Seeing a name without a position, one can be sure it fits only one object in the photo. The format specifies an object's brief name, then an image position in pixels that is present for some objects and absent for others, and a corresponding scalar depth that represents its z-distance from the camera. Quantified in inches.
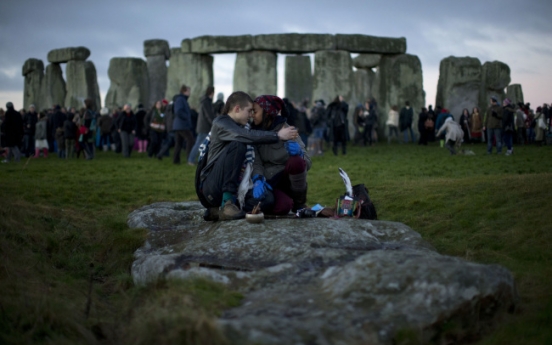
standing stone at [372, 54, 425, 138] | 1175.6
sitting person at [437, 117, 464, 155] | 767.1
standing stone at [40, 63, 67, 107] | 1400.1
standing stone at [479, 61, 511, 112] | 1173.7
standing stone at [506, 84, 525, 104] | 1626.5
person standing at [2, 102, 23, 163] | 729.0
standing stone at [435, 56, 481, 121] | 1158.3
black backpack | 302.2
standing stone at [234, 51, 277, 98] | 1131.9
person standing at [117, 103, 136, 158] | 850.8
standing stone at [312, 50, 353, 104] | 1131.9
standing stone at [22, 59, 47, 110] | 1466.5
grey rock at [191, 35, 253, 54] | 1121.4
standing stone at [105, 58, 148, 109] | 1268.5
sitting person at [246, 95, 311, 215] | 281.6
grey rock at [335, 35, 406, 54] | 1135.0
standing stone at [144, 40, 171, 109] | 1259.8
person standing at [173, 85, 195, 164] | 721.0
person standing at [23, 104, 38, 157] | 924.6
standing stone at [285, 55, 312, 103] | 1366.9
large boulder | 163.6
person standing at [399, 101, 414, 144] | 1107.3
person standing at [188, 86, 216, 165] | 710.5
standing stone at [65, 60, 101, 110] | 1311.5
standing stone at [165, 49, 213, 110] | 1162.0
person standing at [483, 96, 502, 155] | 773.9
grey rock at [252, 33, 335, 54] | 1115.3
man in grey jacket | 277.1
